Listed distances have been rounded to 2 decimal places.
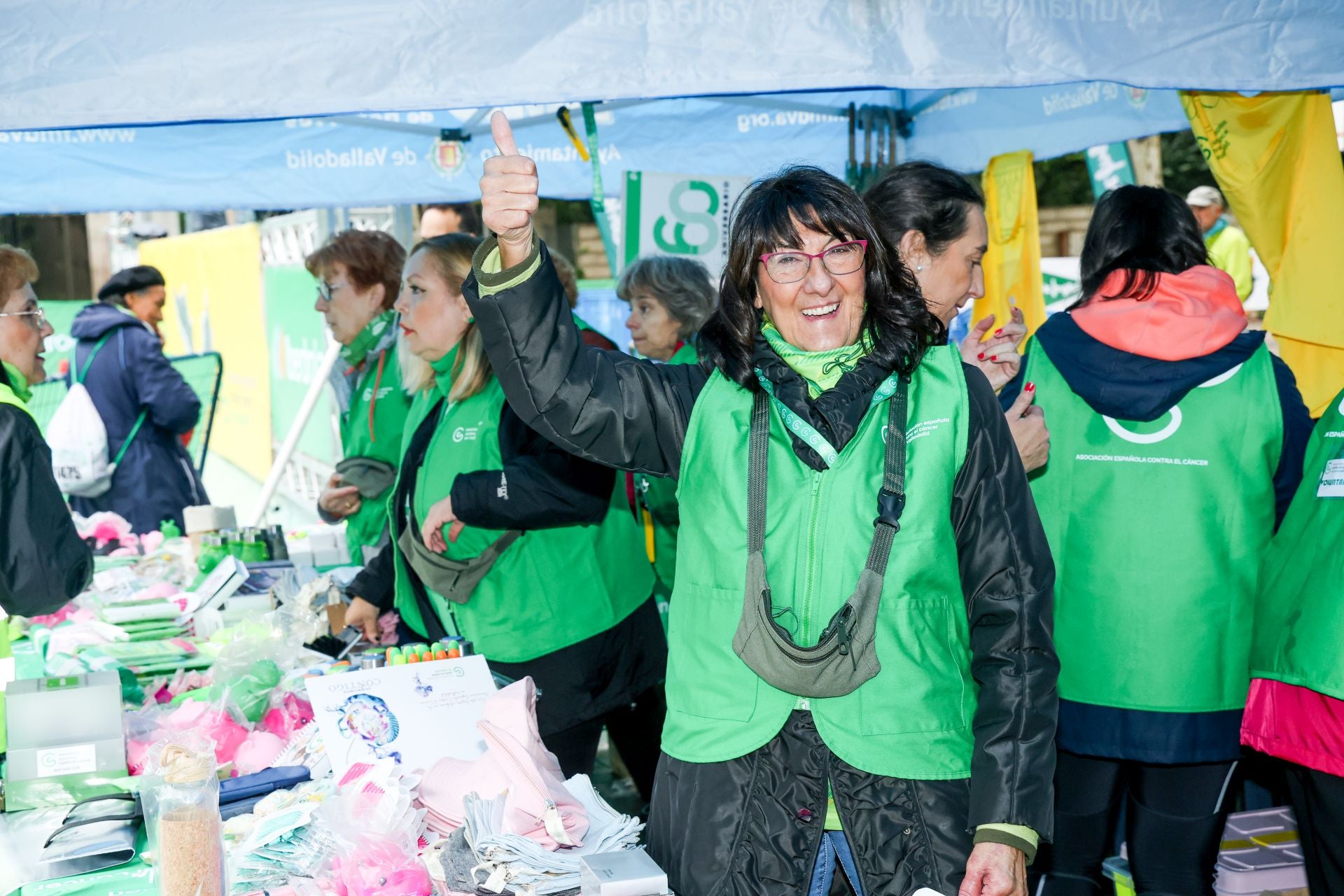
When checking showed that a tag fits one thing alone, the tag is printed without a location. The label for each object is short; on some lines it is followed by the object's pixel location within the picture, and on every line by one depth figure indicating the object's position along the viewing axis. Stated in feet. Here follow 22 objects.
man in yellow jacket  27.37
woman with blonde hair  9.38
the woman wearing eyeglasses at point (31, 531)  8.41
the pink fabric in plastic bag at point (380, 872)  6.11
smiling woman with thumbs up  5.70
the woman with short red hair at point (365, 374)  13.39
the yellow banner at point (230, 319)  36.45
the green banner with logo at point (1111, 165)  19.38
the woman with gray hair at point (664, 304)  14.74
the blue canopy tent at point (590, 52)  7.38
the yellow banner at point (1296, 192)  11.07
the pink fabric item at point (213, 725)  8.64
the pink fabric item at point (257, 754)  8.41
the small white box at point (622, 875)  5.59
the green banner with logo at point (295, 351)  30.60
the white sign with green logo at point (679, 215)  16.81
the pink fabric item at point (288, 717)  9.05
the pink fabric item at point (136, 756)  8.38
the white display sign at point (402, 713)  7.39
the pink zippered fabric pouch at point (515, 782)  6.50
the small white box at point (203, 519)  15.88
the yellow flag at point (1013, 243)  16.66
